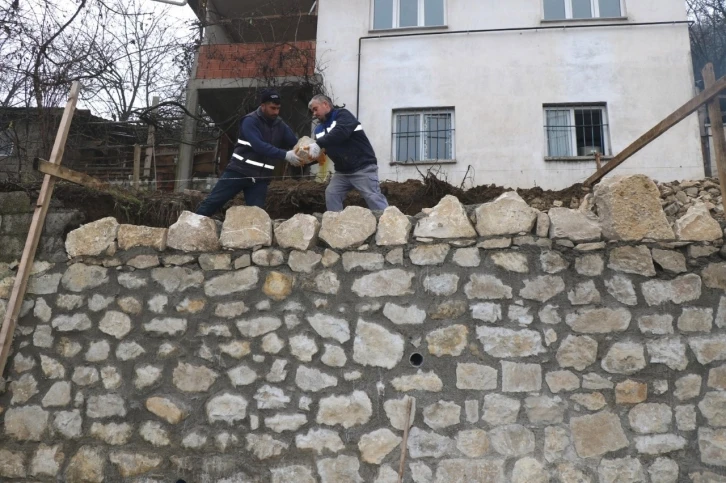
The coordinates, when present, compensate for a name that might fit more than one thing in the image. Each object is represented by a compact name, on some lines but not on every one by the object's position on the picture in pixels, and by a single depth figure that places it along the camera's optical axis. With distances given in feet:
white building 31.71
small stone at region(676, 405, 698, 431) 11.23
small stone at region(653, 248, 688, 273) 11.91
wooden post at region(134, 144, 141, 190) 25.75
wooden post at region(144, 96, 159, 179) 36.64
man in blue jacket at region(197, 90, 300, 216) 15.05
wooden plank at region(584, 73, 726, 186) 11.74
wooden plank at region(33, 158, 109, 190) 13.26
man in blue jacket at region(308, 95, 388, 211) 15.20
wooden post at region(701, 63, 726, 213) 11.63
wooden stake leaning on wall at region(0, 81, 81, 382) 13.08
